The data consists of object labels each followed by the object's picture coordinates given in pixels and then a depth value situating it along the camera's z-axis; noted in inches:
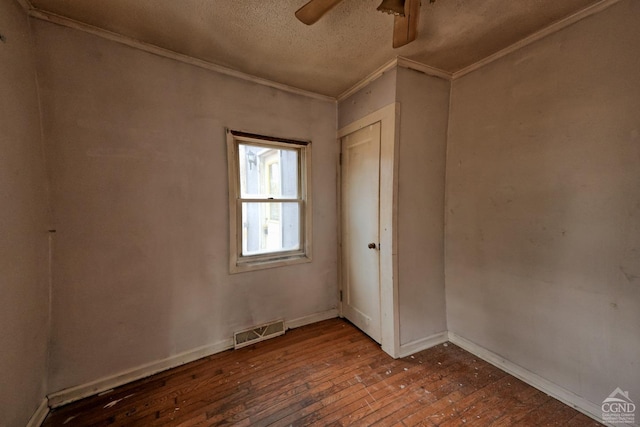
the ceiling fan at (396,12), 40.4
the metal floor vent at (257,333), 82.0
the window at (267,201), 82.2
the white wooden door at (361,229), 82.2
